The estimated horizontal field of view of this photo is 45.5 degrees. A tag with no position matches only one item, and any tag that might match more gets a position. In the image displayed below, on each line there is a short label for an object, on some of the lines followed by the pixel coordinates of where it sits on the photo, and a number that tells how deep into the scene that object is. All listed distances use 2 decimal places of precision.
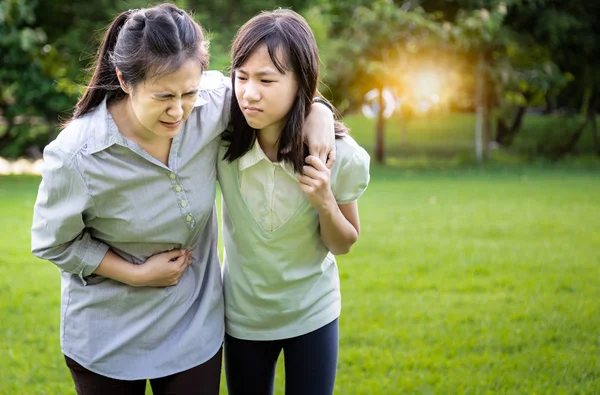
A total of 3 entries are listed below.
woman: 1.93
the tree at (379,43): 13.98
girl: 2.09
